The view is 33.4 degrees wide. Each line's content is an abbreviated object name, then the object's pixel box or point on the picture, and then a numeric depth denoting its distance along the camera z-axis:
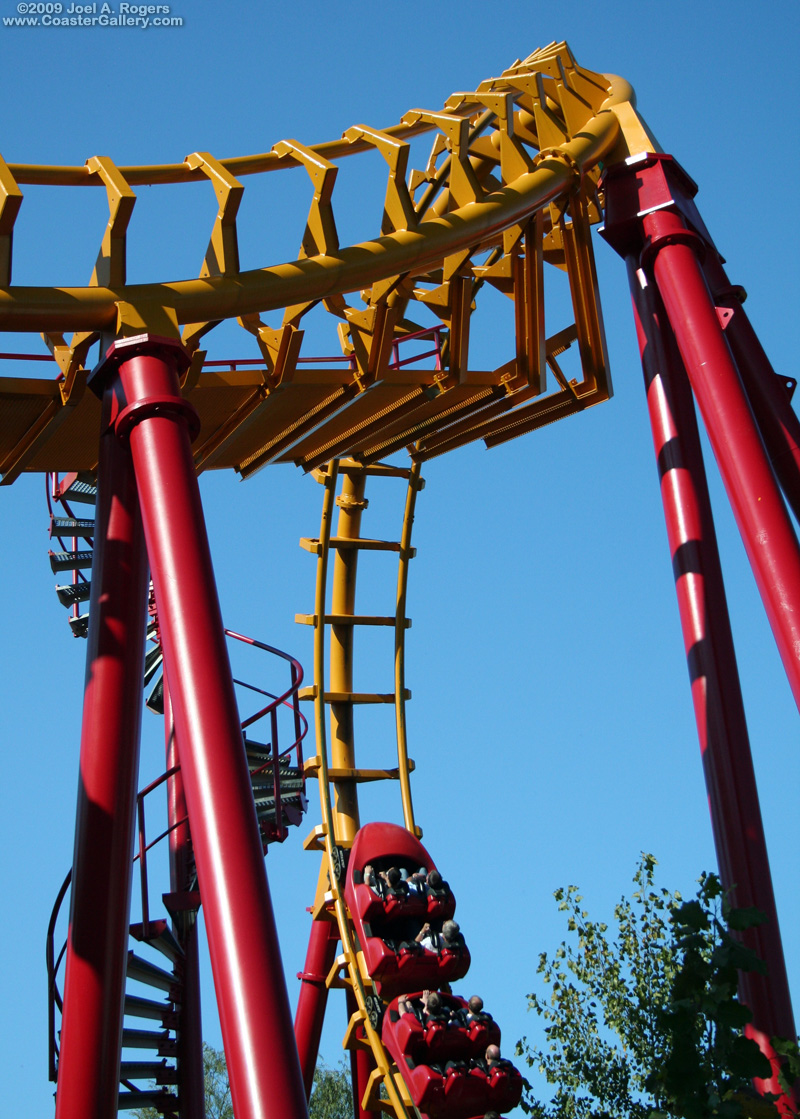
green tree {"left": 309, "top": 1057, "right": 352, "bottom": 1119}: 25.52
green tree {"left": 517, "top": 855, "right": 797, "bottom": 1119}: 4.88
